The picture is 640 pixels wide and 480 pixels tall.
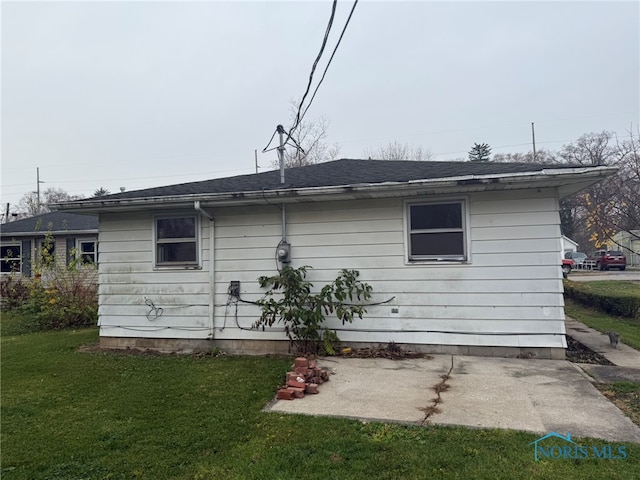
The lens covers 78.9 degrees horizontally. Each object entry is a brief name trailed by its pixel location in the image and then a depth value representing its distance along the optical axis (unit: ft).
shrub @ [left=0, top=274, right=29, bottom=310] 41.45
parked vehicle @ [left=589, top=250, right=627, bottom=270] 96.43
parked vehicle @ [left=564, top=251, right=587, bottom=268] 109.58
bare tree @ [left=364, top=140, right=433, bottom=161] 101.65
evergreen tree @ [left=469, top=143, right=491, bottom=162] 135.64
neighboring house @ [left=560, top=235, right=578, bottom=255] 127.62
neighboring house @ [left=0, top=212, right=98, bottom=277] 50.96
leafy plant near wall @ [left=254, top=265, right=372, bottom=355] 18.54
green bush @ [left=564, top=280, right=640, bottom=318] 29.04
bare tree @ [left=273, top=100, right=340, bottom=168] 82.17
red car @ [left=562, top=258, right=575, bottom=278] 86.73
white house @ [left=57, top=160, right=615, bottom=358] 17.78
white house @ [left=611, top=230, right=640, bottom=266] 115.08
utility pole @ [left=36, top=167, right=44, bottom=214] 128.77
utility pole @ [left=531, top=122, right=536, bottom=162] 108.00
